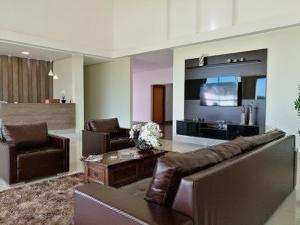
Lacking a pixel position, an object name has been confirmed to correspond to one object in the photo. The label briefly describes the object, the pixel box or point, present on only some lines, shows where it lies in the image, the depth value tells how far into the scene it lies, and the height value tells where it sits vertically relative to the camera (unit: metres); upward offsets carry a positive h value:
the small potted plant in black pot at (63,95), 8.87 +0.22
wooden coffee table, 3.10 -0.88
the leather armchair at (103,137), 4.62 -0.73
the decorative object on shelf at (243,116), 6.00 -0.32
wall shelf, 5.97 +1.00
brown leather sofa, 1.36 -0.59
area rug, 2.39 -1.14
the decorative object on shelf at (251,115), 5.96 -0.29
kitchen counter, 7.05 -0.40
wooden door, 12.73 -0.08
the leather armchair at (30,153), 3.42 -0.77
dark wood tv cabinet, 5.74 -0.67
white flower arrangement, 3.67 -0.52
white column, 8.37 +0.48
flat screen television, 6.31 +0.22
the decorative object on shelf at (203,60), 6.76 +1.16
